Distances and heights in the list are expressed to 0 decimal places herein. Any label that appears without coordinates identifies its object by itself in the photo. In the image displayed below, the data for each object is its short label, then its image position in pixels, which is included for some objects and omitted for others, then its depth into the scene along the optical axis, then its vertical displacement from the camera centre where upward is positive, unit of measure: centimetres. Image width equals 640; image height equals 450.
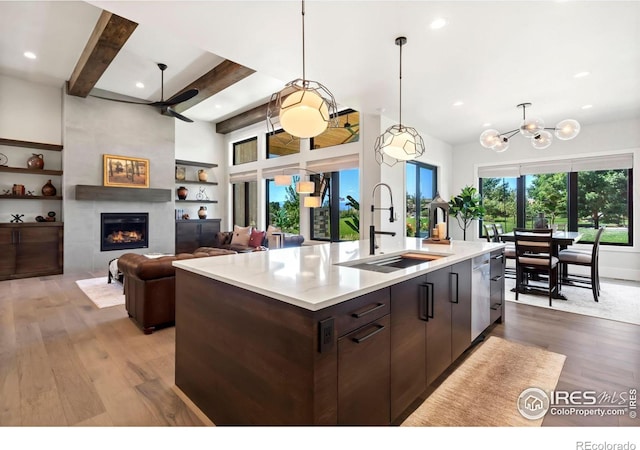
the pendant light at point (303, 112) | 204 +76
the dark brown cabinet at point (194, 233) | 761 -27
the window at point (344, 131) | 598 +186
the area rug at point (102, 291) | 401 -101
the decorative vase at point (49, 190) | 583 +62
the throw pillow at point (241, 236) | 690 -30
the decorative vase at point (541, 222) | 518 +2
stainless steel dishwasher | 268 -66
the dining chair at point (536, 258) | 394 -47
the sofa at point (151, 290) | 306 -69
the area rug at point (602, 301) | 363 -105
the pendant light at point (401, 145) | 300 +78
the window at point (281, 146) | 726 +187
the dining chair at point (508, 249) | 481 -44
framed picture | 627 +109
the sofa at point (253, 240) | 603 -36
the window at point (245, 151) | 836 +203
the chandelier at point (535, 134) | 395 +122
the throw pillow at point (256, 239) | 665 -35
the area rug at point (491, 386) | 181 -114
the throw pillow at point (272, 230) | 635 -15
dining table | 414 -26
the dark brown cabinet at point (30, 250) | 529 -49
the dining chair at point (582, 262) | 417 -55
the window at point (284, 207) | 754 +41
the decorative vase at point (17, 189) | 554 +61
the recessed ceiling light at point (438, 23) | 266 +177
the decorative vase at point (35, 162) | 574 +114
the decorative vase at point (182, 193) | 786 +77
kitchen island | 126 -57
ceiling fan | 439 +185
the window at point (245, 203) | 858 +56
